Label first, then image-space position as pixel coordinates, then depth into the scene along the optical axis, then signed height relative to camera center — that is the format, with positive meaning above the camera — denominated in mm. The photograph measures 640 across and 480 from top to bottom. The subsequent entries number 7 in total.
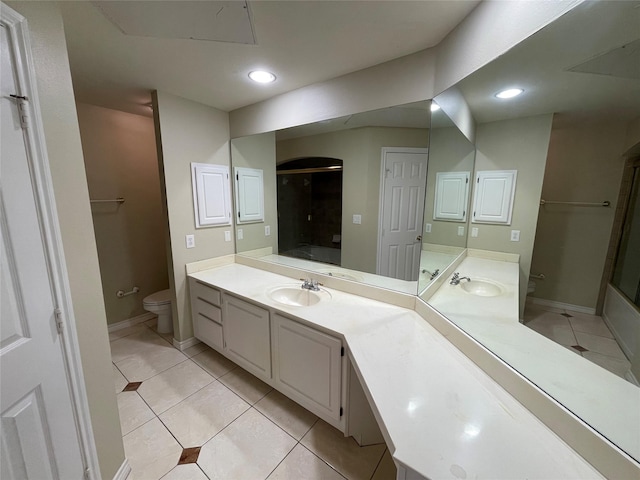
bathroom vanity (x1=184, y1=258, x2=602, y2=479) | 698 -726
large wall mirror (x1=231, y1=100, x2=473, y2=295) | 1580 +17
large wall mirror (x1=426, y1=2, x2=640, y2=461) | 637 +45
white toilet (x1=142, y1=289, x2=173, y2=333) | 2546 -1133
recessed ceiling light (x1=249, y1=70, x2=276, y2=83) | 1624 +837
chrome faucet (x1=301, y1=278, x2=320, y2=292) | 1926 -683
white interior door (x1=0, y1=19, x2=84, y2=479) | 789 -443
